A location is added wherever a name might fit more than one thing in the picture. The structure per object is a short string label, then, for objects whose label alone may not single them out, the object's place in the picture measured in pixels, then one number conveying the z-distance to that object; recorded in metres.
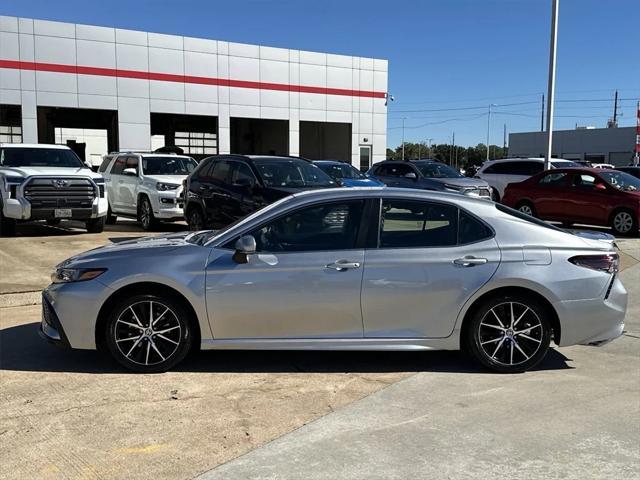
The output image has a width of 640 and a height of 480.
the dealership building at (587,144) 58.38
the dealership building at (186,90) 30.64
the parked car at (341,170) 16.04
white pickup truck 12.81
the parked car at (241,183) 10.64
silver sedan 4.95
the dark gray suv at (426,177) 17.66
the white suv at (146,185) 14.51
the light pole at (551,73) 17.77
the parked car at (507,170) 20.34
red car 14.58
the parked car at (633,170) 23.46
